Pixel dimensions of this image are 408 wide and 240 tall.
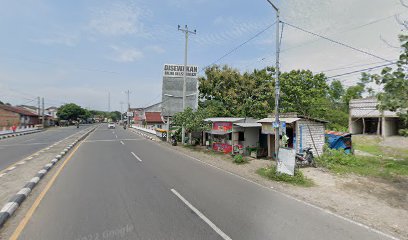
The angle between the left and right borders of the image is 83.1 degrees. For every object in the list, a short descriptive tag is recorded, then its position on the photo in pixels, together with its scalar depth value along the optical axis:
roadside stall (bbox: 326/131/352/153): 16.75
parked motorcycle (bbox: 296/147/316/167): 12.51
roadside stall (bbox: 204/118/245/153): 16.77
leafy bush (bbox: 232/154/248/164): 13.88
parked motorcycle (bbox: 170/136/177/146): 23.50
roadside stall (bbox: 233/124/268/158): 16.33
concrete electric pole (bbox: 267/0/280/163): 10.87
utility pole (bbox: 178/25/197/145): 23.55
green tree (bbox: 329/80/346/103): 49.78
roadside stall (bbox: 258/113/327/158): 14.24
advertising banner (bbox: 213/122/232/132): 16.84
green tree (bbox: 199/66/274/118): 24.20
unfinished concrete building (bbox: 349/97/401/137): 30.84
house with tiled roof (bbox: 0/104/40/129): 47.50
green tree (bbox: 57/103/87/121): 82.56
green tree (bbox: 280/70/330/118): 28.00
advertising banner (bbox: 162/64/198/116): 30.50
